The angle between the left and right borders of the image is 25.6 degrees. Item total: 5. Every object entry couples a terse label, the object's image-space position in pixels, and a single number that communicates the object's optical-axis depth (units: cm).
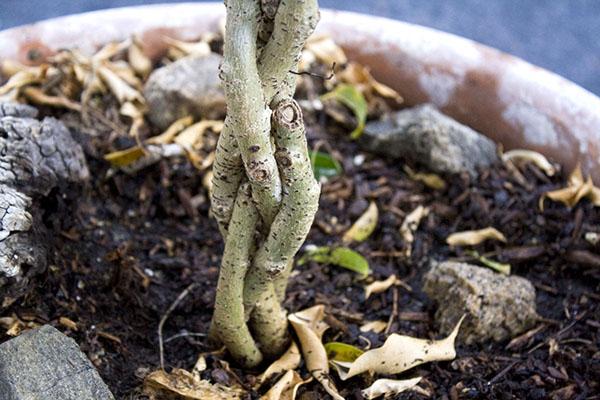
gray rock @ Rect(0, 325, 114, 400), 60
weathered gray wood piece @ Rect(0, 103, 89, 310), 63
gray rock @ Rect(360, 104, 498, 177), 80
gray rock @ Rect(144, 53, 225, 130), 80
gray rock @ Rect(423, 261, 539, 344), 68
